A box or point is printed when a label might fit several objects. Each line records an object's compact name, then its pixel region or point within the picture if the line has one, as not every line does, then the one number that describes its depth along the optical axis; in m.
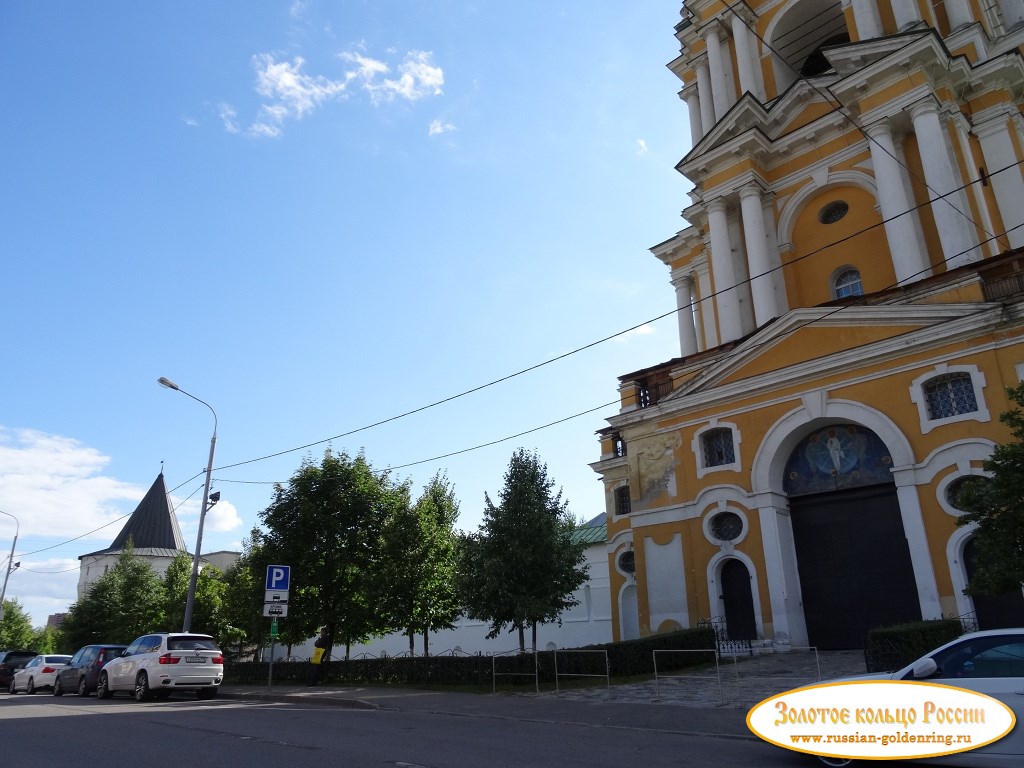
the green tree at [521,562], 20.39
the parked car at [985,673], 6.40
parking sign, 20.89
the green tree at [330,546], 26.55
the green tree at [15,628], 72.84
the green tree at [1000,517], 11.85
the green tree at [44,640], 76.74
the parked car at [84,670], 21.45
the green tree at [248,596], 28.20
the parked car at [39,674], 24.66
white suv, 18.33
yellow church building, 18.52
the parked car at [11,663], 28.70
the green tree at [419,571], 25.95
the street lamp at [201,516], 25.53
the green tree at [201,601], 37.59
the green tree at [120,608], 44.12
